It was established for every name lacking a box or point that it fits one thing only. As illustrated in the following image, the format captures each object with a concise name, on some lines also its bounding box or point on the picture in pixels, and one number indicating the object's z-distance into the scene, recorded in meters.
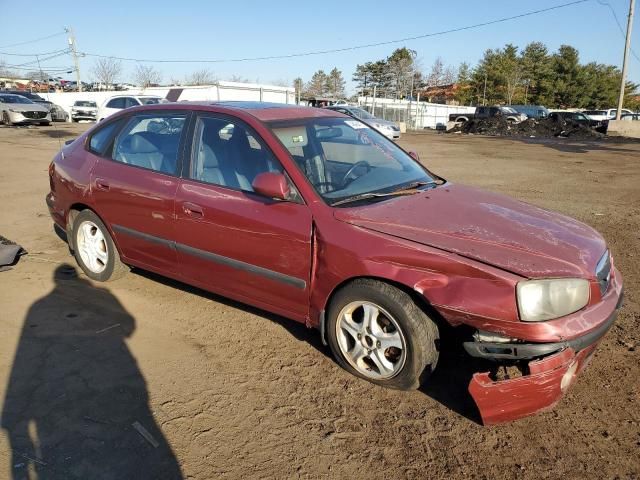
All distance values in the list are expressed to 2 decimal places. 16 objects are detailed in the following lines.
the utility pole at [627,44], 27.16
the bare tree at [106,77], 74.85
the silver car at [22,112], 24.28
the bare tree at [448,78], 80.81
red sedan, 2.59
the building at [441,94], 75.00
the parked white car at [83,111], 29.91
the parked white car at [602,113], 49.10
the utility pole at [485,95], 65.19
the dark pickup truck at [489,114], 37.49
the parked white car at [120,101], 21.03
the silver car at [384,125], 21.04
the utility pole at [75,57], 54.19
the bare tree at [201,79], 75.21
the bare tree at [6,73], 94.34
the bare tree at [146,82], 72.69
